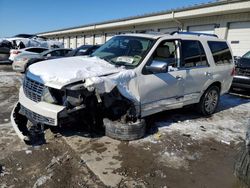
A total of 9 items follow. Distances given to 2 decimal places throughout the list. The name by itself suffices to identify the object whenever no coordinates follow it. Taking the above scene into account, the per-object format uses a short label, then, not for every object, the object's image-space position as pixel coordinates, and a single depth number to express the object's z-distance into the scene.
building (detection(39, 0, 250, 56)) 9.30
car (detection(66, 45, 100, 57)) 9.19
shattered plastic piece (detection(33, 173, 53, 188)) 2.42
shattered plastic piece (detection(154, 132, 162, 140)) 3.64
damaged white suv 3.00
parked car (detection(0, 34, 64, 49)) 13.77
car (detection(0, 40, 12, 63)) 13.40
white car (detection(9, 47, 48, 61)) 10.73
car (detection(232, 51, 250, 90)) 6.78
